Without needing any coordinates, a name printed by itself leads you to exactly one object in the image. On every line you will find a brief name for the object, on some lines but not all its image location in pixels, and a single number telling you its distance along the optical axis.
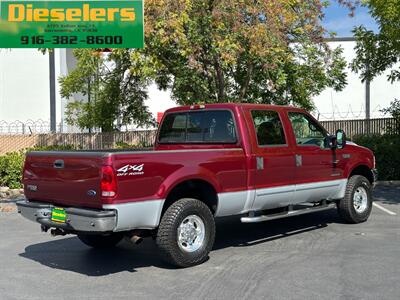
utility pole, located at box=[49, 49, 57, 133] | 26.95
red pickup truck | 6.14
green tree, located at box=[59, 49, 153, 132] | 17.91
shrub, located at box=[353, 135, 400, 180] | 15.87
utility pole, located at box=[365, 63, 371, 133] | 31.30
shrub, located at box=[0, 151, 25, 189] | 14.88
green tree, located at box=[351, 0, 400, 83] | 14.27
